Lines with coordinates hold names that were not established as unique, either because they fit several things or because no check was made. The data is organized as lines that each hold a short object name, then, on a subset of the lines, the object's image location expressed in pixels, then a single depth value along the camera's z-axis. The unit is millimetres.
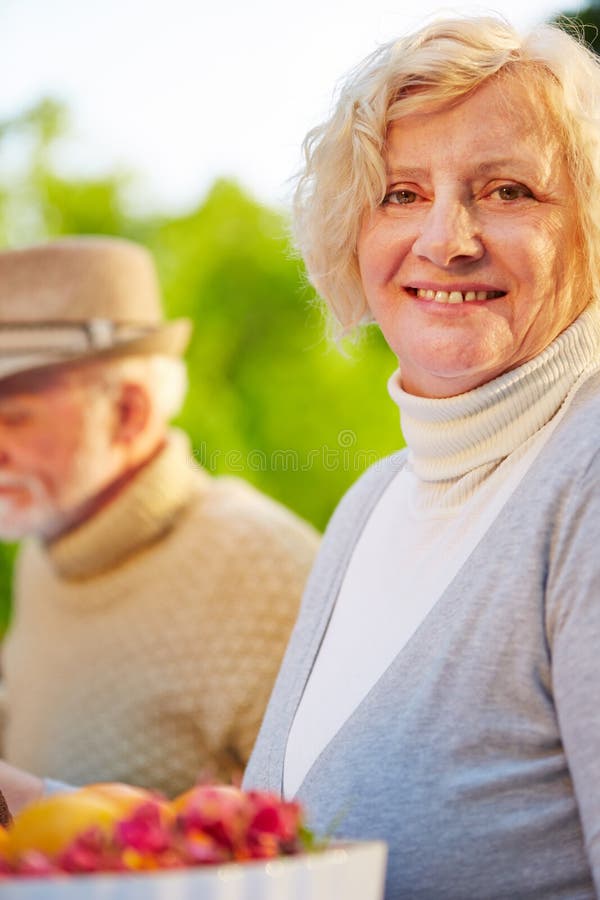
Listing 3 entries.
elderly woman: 1158
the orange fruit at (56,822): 1019
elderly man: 1863
